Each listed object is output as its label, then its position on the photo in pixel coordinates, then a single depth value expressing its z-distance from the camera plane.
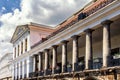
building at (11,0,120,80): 10.69
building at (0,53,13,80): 40.22
